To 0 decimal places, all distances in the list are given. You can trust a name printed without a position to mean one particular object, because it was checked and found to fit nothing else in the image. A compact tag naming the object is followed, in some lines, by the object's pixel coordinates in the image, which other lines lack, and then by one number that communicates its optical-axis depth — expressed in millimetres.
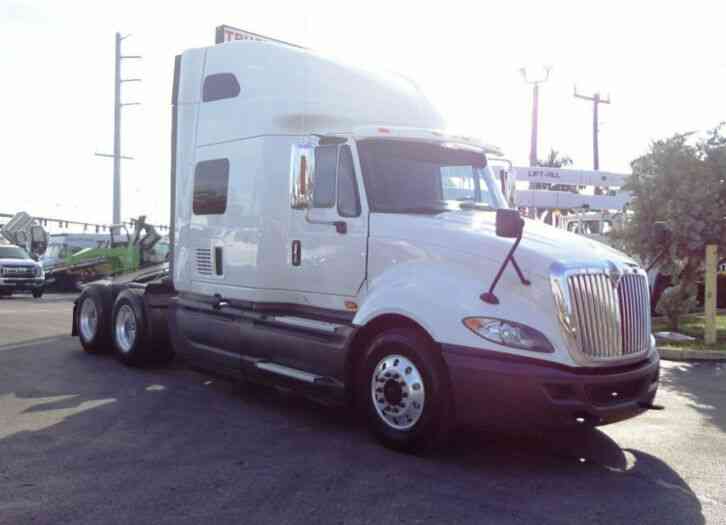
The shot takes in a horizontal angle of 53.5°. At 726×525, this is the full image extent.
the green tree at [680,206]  12453
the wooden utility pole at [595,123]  34719
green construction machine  24239
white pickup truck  26594
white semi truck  4992
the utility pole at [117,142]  40969
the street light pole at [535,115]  24578
